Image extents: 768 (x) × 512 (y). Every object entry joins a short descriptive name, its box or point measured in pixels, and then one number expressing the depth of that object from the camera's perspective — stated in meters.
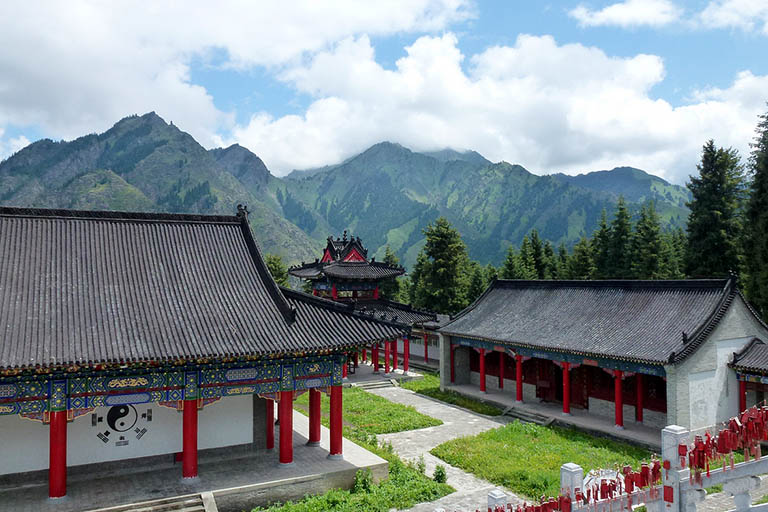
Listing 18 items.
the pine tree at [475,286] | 56.81
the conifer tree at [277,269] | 59.66
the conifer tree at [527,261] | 58.66
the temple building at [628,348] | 20.09
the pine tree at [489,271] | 64.74
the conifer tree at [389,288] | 67.00
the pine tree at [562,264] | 59.40
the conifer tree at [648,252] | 45.12
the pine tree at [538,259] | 62.53
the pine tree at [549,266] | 61.84
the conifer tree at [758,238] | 29.83
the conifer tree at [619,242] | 50.44
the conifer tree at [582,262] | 54.92
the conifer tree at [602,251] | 51.94
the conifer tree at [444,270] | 48.66
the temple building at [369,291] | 37.28
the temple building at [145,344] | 13.17
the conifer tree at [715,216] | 36.66
